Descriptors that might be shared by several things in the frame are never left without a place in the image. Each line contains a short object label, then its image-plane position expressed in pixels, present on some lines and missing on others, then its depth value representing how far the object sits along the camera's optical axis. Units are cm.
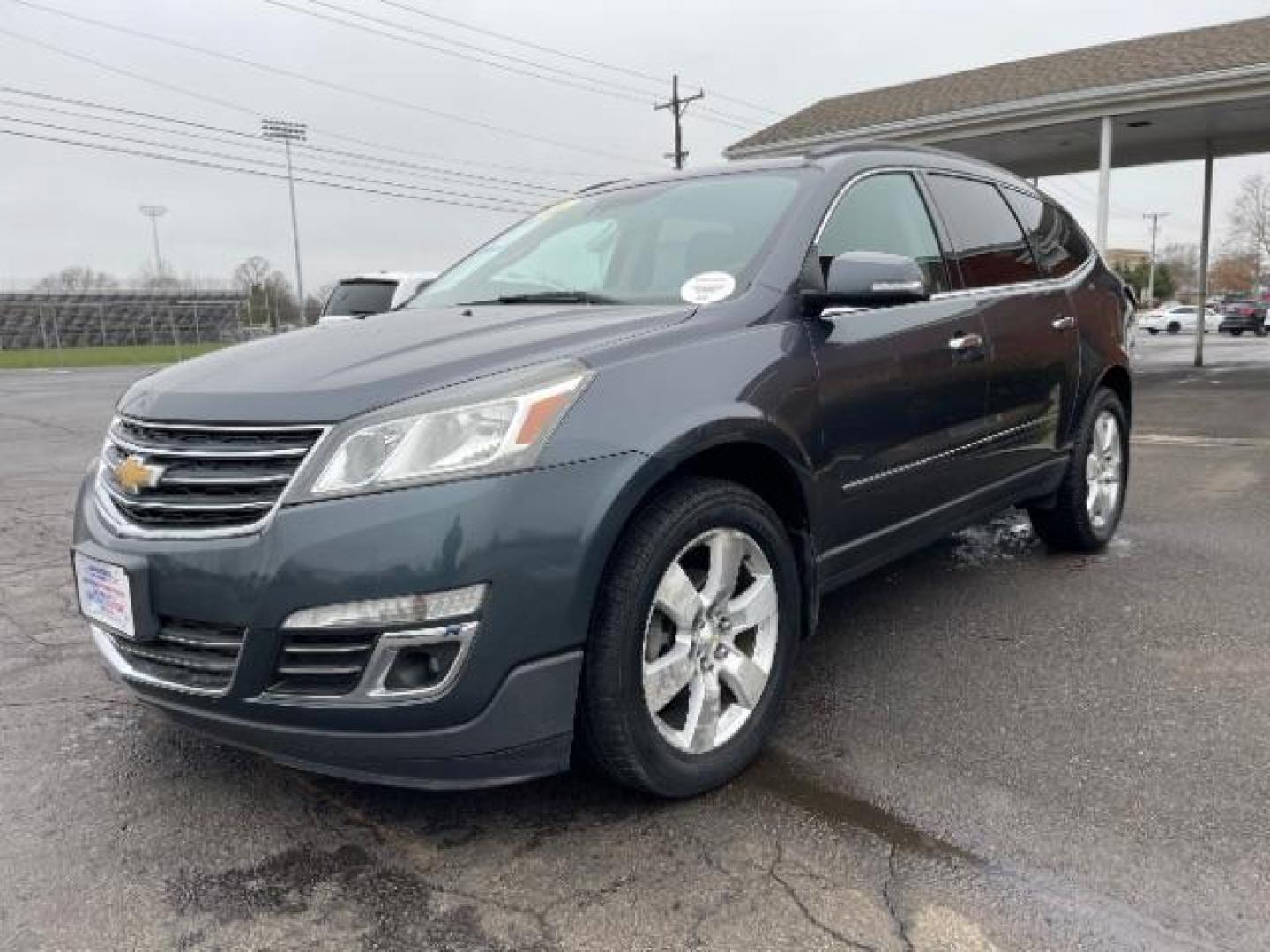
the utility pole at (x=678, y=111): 3556
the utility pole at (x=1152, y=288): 7350
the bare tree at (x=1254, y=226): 5941
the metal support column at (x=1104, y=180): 1395
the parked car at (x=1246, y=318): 3878
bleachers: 5097
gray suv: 219
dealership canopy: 1328
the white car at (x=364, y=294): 1241
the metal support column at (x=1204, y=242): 1895
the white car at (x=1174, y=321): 4766
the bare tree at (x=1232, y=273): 7125
